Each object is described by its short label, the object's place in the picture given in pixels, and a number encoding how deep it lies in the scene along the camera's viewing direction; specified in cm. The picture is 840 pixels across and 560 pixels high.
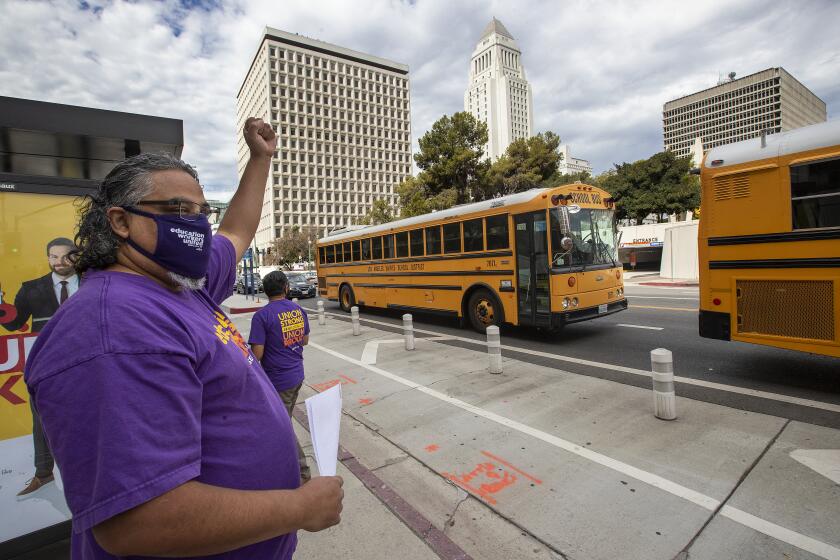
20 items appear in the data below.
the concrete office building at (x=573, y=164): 16060
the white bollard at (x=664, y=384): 473
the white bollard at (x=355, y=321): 1112
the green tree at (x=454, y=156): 2889
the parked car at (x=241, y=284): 3461
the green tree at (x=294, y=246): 6925
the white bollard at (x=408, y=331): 899
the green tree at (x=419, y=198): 2869
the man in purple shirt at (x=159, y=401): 96
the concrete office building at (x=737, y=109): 12125
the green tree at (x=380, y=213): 4183
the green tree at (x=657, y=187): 3953
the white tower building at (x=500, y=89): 14212
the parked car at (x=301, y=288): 2619
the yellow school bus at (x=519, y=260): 856
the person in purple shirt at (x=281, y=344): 415
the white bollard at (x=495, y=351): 679
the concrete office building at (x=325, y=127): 9838
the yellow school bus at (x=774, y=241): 516
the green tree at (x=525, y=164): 3170
